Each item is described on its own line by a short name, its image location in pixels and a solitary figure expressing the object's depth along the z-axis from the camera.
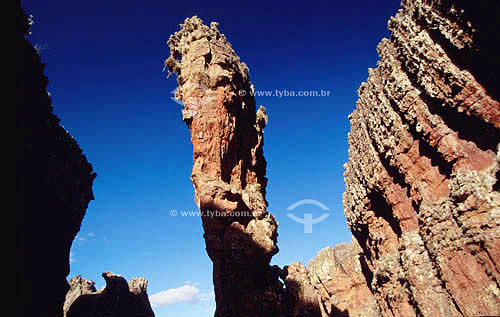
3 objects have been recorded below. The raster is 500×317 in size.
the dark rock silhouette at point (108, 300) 43.02
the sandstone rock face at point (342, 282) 36.78
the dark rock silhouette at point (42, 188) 19.50
